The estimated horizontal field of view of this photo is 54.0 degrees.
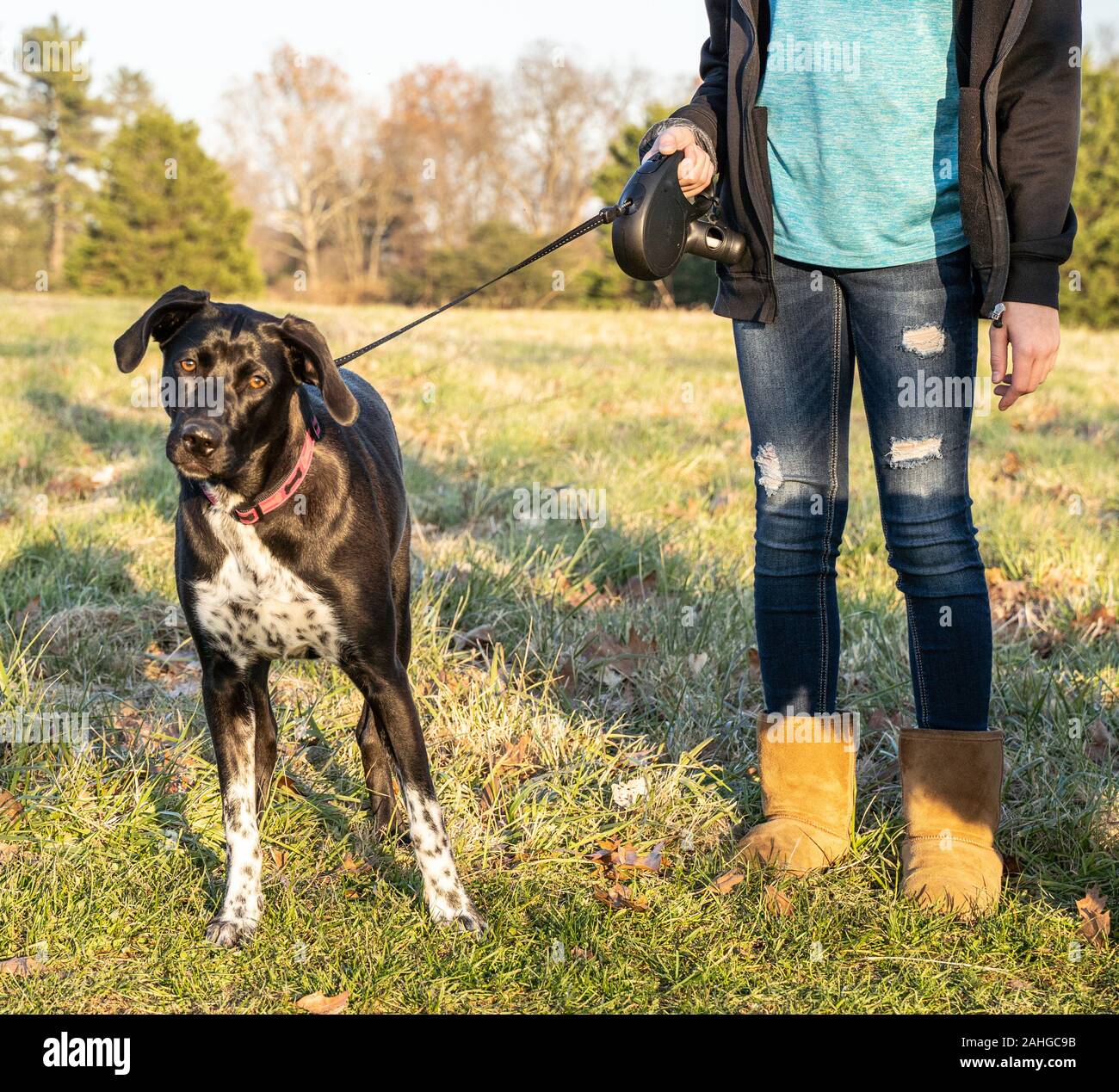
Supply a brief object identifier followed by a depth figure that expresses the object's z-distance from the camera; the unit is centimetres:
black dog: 251
